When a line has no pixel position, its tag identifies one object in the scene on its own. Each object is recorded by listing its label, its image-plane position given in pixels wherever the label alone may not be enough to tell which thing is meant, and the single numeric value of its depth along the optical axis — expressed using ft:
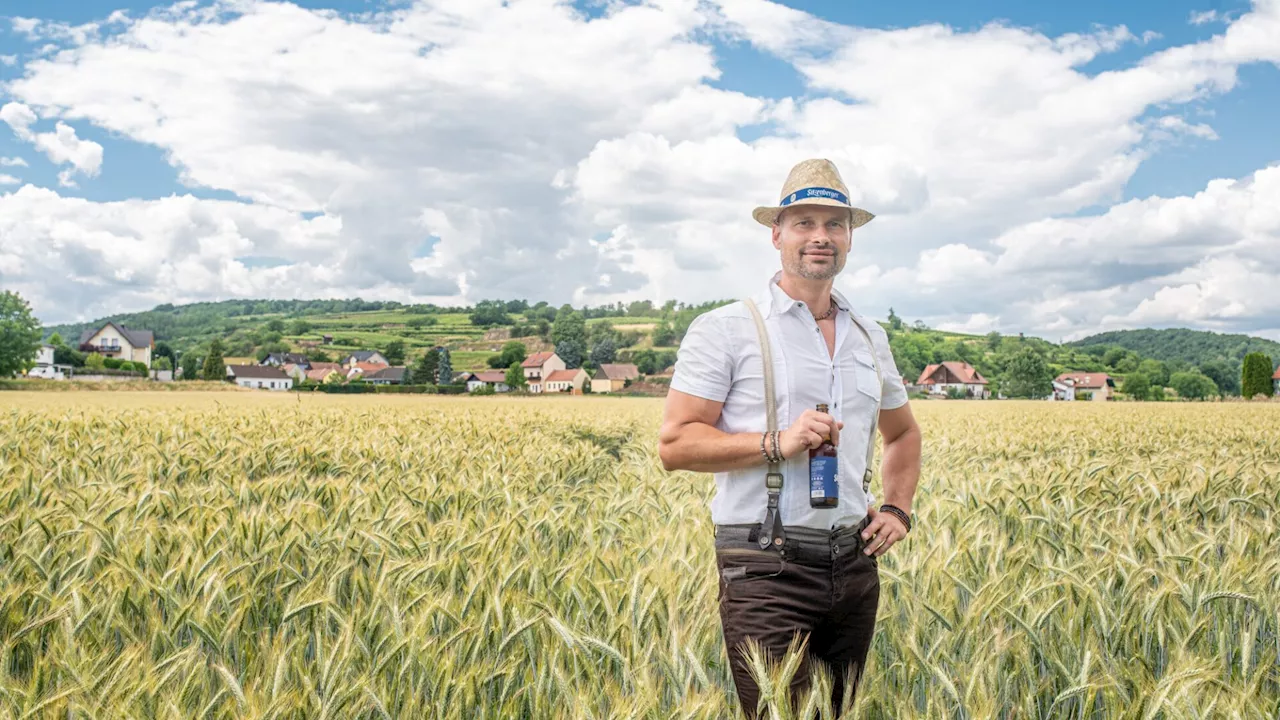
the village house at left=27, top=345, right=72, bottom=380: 312.71
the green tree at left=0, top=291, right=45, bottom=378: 223.10
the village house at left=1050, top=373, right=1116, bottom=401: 361.30
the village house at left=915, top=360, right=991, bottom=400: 352.90
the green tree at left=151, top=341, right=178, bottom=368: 450.91
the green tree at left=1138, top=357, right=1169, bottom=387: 375.86
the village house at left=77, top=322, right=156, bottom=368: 411.34
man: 8.34
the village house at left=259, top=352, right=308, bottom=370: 403.34
